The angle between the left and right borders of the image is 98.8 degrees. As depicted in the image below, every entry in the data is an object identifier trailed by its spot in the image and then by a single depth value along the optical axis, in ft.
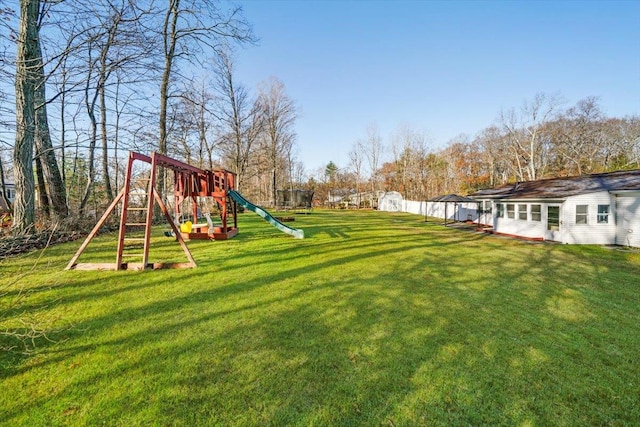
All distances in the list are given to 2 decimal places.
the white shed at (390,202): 122.43
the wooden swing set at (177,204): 17.66
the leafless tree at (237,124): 86.28
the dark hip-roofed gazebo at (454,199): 62.90
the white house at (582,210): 37.32
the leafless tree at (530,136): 99.33
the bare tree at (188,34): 37.11
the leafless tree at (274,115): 102.47
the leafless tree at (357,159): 149.42
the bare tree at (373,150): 144.46
